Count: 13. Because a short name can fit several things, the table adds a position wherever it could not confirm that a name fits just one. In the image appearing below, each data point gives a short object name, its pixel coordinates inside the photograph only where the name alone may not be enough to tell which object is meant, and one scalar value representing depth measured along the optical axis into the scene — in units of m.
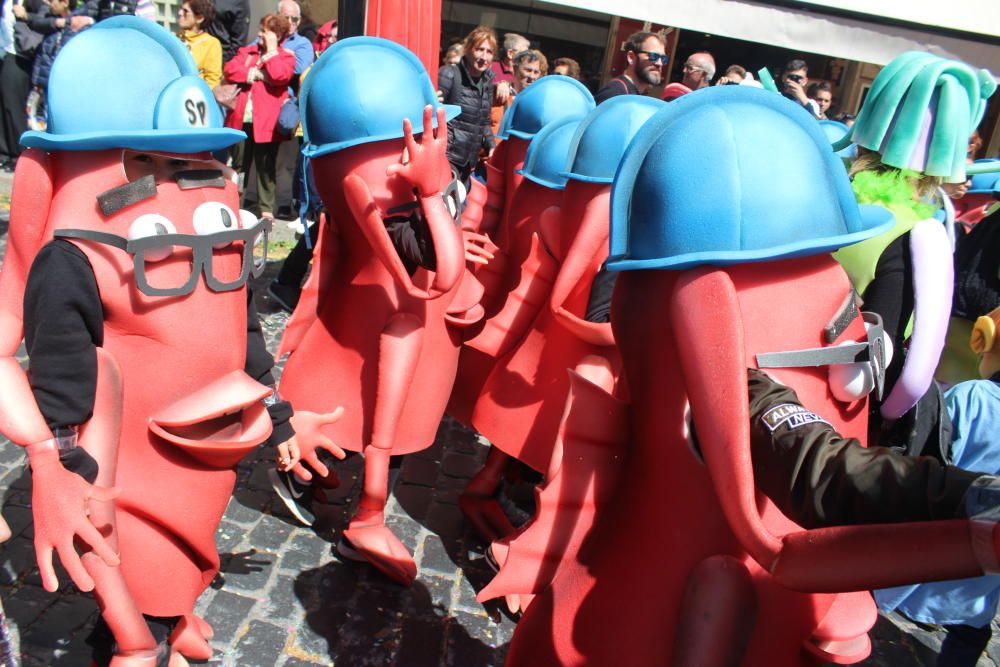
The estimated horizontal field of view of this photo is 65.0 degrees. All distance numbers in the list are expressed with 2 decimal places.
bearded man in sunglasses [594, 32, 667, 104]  4.74
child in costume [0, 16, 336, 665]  1.70
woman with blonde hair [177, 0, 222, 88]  6.83
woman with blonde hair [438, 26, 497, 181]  5.75
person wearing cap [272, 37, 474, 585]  2.54
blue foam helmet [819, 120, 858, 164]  2.67
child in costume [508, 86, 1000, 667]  1.12
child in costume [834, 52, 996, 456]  2.05
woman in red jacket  6.71
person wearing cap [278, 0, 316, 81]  6.90
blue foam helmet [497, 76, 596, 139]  3.55
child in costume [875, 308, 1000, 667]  2.44
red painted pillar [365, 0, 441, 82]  3.93
